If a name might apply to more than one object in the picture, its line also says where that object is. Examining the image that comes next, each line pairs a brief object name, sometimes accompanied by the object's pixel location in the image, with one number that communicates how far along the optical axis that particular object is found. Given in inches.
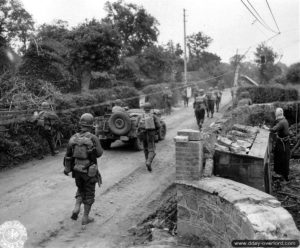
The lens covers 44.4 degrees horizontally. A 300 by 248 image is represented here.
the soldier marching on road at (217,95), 912.9
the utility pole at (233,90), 1023.7
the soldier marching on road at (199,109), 608.2
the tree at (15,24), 862.5
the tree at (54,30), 1113.9
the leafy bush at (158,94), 987.0
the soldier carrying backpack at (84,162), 230.8
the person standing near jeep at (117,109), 451.6
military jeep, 440.5
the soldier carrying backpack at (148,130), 360.8
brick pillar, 214.8
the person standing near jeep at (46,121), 422.9
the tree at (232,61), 2493.6
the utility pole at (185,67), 1295.3
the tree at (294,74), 1439.3
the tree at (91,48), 904.3
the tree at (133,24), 1459.2
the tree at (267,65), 1695.4
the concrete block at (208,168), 220.5
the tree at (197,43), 2578.7
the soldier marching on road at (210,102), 772.0
